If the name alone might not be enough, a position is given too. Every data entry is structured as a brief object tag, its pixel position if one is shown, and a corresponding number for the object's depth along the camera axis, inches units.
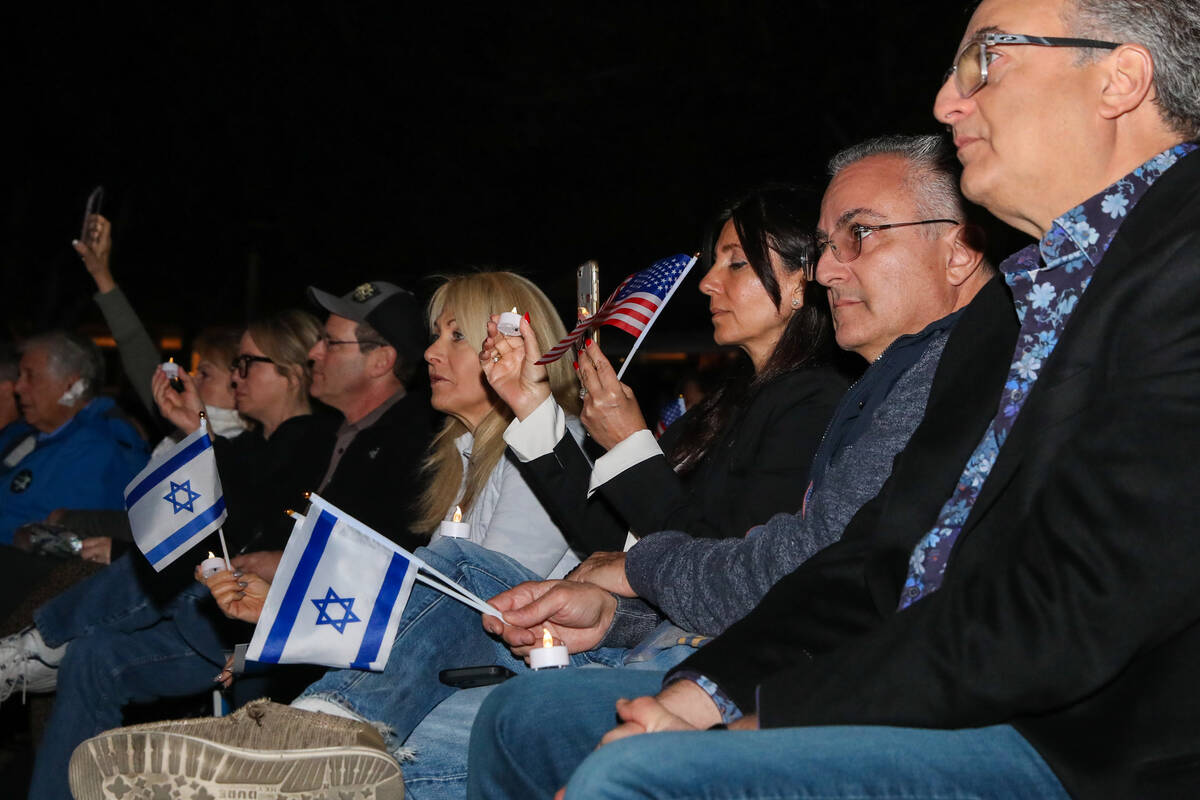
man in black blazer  62.2
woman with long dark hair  127.7
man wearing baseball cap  203.5
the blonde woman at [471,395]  169.8
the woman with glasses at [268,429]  208.1
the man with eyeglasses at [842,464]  100.3
